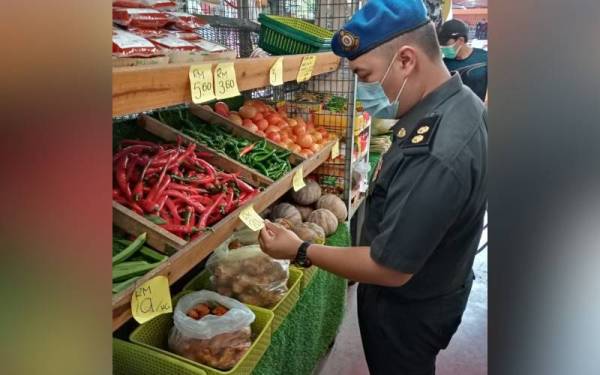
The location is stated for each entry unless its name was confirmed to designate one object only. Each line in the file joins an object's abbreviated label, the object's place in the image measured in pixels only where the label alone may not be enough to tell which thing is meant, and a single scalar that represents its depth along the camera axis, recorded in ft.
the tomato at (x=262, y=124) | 10.27
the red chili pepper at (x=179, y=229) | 5.78
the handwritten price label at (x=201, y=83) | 4.87
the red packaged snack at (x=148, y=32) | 5.29
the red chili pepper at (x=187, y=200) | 6.51
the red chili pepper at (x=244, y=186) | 7.38
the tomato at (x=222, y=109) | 10.00
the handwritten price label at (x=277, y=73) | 6.88
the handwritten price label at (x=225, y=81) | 5.36
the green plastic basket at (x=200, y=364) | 5.54
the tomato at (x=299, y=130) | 10.57
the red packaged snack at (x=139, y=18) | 5.27
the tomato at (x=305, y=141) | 10.31
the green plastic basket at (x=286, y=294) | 7.13
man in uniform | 4.61
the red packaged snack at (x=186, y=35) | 5.94
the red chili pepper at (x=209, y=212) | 6.15
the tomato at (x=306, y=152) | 9.82
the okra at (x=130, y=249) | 5.02
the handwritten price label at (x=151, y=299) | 4.49
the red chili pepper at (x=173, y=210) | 6.17
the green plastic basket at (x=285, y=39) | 9.57
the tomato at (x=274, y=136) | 9.95
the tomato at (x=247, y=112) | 10.41
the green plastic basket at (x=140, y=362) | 5.42
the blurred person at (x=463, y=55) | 18.49
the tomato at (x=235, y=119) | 9.76
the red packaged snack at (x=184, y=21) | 6.27
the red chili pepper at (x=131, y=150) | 6.88
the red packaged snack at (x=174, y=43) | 5.31
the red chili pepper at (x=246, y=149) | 8.63
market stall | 4.88
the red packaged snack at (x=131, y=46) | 4.39
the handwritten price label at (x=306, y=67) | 8.19
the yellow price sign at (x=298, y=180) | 8.68
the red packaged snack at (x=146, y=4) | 5.52
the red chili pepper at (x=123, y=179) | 6.27
